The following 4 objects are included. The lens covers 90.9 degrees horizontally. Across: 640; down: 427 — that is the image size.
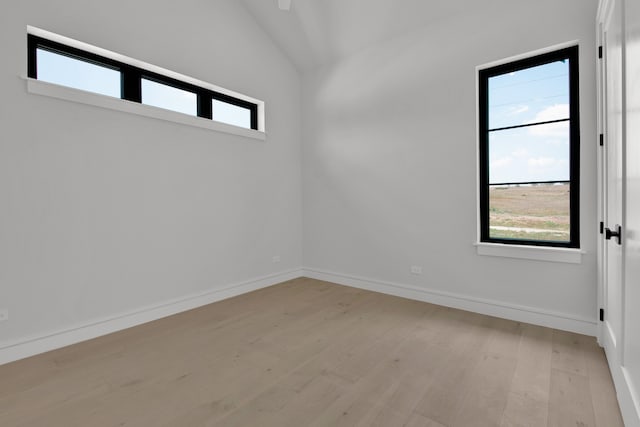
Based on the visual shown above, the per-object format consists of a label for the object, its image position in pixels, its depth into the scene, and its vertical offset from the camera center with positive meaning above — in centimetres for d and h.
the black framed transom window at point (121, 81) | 263 +130
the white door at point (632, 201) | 139 +3
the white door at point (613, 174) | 175 +21
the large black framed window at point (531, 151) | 280 +55
